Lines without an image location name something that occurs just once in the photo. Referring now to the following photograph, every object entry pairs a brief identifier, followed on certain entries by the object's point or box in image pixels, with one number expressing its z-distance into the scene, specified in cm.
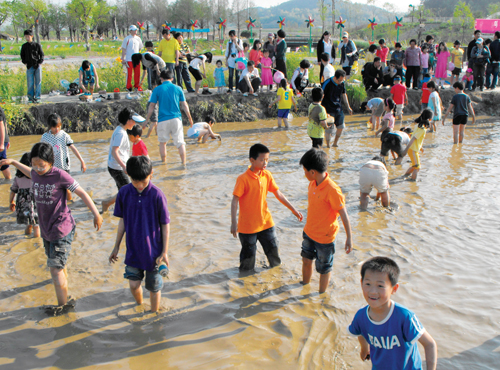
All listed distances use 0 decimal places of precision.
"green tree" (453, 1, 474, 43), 5931
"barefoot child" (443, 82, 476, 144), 1035
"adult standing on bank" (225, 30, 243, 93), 1330
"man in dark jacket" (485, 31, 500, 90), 1488
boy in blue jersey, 213
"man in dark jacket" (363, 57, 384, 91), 1470
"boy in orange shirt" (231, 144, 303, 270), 403
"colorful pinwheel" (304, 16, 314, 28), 3195
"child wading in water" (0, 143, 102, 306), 364
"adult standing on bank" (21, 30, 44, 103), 1086
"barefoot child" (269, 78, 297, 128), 1152
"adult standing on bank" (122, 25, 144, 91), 1205
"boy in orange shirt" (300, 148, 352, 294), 367
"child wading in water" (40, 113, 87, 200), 563
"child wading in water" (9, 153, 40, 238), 515
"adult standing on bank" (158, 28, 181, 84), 1143
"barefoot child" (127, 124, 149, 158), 602
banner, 4137
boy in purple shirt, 336
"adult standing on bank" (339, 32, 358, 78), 1467
